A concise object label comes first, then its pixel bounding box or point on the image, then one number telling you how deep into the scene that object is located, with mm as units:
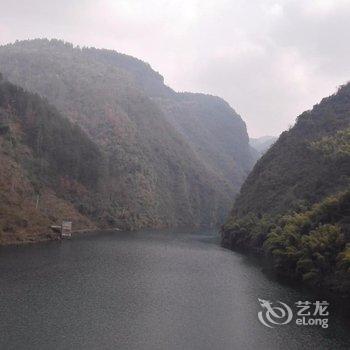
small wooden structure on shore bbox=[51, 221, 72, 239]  108038
